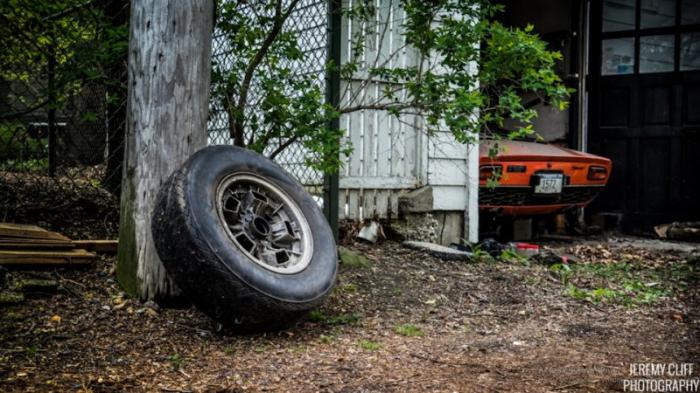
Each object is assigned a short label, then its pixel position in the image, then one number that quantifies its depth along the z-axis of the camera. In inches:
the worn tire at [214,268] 117.4
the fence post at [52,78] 171.5
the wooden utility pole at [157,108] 138.8
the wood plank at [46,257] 141.6
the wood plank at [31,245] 145.2
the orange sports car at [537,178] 256.7
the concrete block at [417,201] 241.6
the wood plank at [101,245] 163.3
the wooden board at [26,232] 147.9
